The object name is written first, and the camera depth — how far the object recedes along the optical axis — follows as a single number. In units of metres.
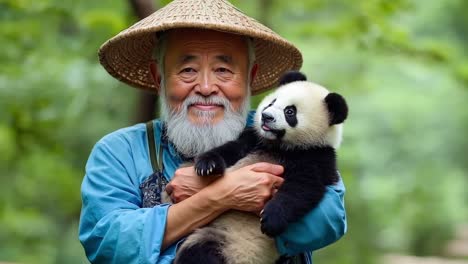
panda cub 2.84
